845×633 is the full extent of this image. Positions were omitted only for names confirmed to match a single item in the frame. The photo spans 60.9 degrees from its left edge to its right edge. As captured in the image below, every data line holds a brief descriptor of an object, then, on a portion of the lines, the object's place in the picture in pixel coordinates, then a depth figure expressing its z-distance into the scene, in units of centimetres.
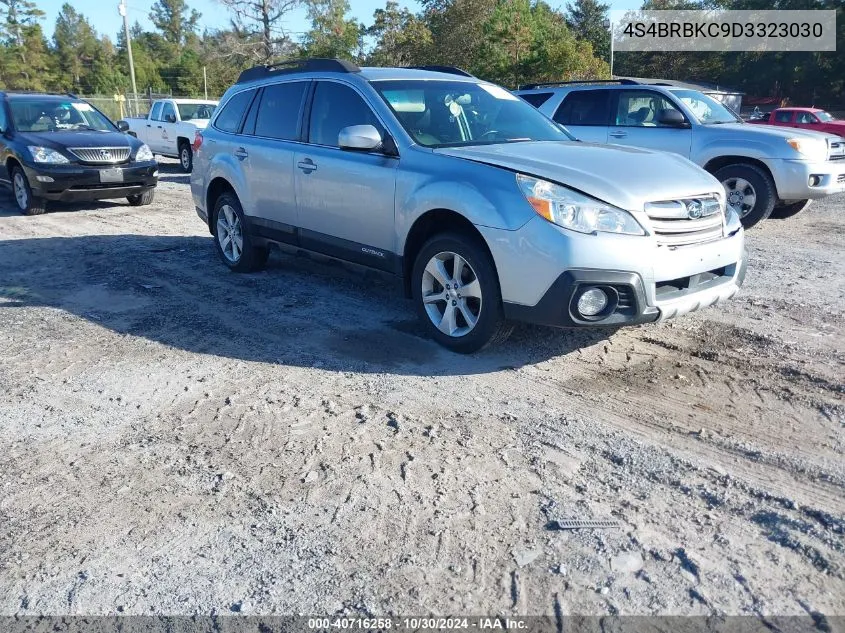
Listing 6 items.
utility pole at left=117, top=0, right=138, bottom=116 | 3074
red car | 2167
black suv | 1049
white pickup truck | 1655
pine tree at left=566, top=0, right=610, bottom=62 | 4797
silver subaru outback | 414
